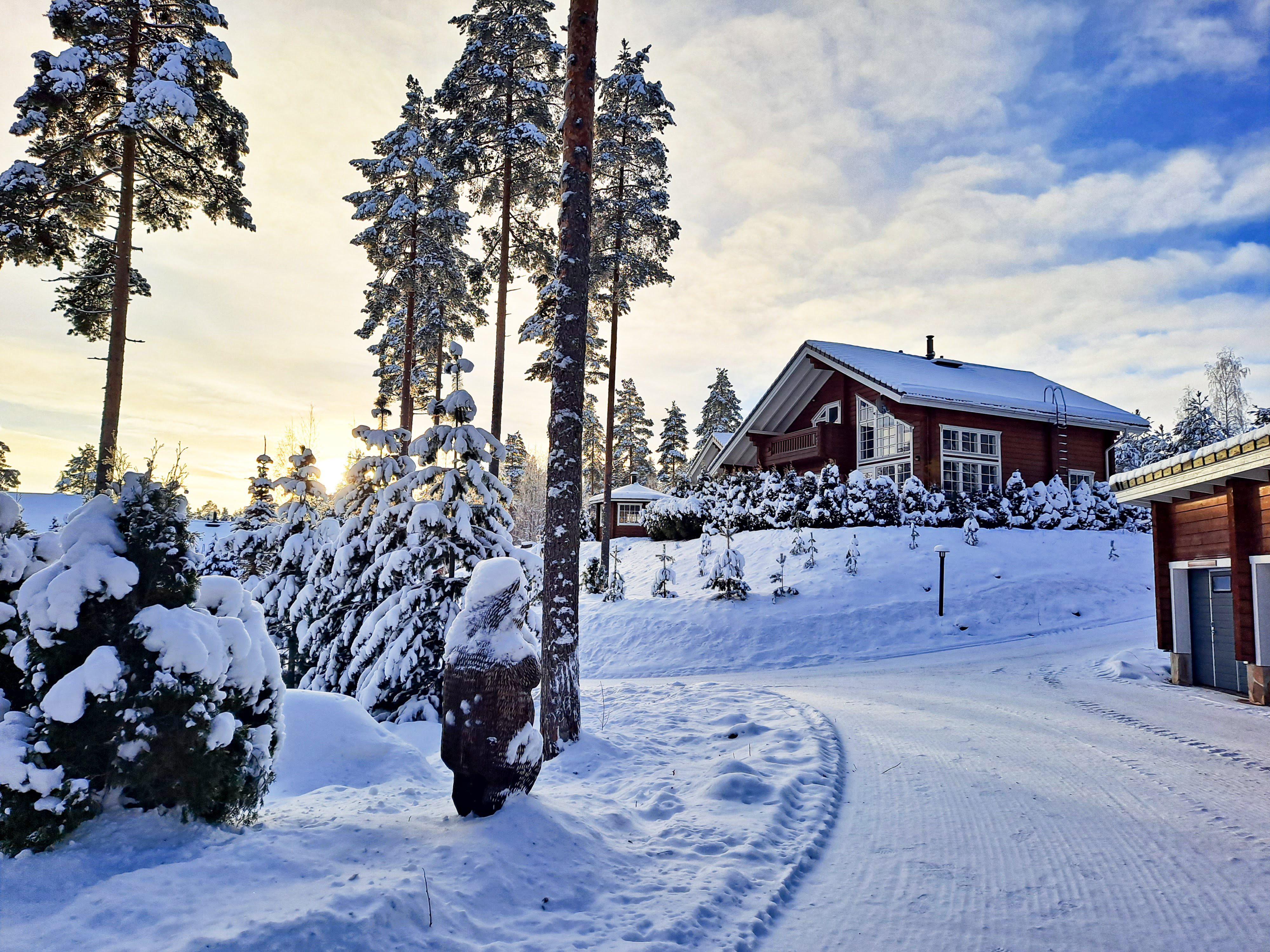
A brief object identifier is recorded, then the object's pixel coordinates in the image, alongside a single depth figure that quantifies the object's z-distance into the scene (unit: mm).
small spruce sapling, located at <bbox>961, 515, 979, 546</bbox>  22188
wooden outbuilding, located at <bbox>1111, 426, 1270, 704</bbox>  11039
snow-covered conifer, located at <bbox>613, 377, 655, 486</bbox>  58219
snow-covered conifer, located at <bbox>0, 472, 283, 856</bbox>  3883
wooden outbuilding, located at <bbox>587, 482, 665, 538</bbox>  40844
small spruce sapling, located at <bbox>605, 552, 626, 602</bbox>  19984
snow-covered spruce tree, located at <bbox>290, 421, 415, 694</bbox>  10555
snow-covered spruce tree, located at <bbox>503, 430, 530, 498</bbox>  52281
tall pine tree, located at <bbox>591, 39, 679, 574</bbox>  23094
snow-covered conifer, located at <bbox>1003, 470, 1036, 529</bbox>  24797
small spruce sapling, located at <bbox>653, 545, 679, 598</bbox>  20016
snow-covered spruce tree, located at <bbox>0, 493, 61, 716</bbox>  4336
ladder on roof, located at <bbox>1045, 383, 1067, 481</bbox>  28734
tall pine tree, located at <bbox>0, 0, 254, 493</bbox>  12273
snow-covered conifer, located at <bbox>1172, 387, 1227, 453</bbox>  39688
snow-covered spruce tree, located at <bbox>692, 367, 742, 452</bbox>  56625
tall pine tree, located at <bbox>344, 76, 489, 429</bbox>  21641
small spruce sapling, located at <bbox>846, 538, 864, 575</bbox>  20000
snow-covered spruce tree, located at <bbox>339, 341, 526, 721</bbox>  9477
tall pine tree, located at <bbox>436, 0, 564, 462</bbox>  18328
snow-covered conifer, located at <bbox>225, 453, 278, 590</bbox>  16328
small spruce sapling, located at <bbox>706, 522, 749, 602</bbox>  18547
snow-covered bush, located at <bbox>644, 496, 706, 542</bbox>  29672
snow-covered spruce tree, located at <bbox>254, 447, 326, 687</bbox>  12695
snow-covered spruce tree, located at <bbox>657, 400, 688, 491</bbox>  56469
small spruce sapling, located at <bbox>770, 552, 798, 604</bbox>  18719
